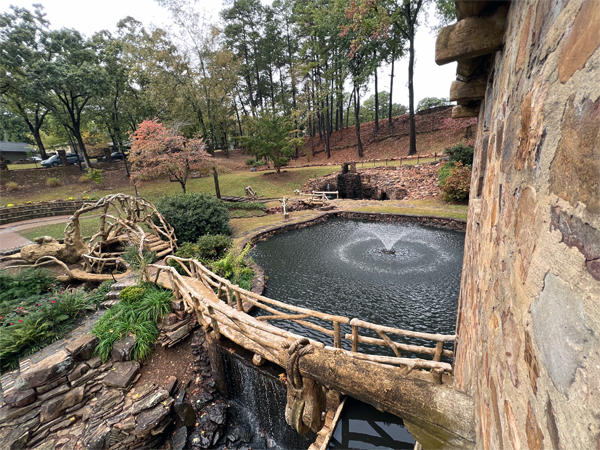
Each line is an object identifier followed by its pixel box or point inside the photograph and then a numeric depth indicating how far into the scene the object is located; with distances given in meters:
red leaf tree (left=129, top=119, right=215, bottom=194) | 13.03
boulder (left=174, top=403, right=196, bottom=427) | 4.52
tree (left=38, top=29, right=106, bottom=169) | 16.41
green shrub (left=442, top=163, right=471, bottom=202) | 11.88
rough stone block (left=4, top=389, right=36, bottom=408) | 4.48
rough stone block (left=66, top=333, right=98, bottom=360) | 4.99
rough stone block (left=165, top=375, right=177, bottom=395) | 4.74
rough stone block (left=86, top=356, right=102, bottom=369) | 5.00
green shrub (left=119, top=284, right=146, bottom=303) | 5.86
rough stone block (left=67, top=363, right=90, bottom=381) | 4.81
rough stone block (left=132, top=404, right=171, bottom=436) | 4.28
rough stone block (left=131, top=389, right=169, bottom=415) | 4.46
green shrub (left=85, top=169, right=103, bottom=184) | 19.30
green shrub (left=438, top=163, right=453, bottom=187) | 13.32
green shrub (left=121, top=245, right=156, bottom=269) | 7.66
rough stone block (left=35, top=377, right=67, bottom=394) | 4.64
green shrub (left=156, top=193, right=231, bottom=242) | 9.70
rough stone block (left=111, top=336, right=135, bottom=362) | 5.03
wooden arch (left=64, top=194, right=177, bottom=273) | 8.14
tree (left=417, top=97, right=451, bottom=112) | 32.39
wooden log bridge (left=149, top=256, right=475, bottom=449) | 1.74
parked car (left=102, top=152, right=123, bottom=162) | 28.27
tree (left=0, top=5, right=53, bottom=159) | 15.80
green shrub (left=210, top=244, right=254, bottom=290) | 6.57
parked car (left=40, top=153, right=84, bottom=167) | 23.27
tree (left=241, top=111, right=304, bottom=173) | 20.89
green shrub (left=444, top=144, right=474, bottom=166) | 13.09
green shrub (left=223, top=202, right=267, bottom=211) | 14.77
